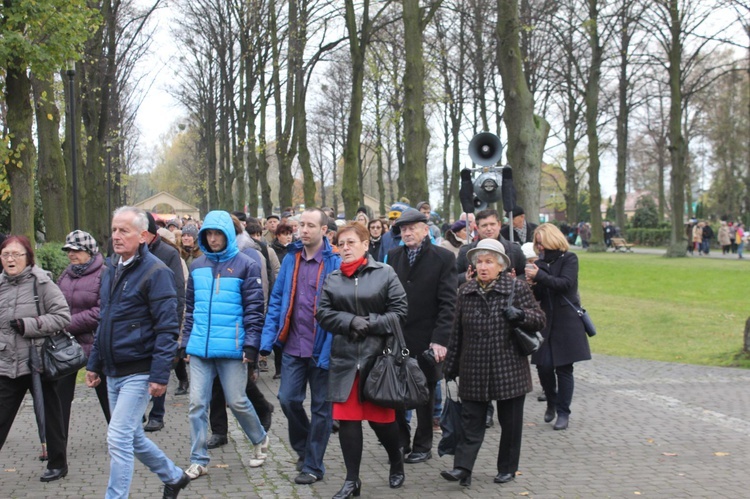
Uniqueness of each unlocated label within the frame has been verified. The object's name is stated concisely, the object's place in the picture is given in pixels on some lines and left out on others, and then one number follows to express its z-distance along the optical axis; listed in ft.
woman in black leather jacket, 18.67
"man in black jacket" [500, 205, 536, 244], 34.91
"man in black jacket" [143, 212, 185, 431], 26.55
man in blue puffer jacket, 20.49
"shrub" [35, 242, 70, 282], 50.65
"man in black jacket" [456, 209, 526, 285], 26.00
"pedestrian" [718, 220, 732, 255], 135.19
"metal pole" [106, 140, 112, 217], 118.79
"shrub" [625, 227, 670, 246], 180.28
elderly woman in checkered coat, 20.26
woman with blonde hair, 26.40
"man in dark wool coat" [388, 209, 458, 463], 22.47
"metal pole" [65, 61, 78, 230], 63.31
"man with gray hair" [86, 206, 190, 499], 17.21
